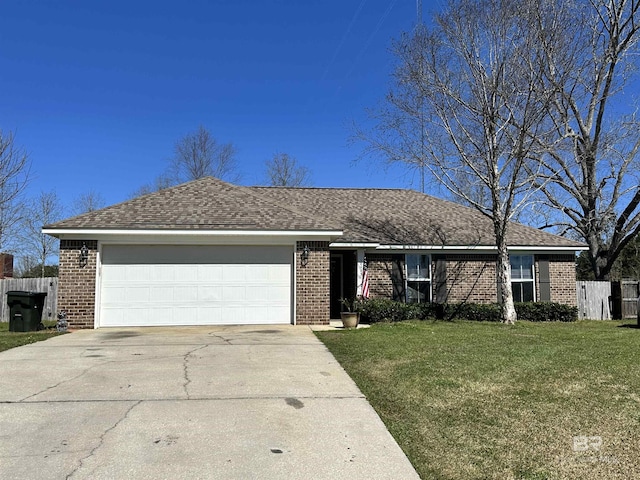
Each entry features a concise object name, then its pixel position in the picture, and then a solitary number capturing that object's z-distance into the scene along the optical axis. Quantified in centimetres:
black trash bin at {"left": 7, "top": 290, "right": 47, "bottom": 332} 1273
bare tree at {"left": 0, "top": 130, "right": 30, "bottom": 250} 2263
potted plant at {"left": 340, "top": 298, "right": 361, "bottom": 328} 1309
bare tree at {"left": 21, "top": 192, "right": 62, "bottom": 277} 3353
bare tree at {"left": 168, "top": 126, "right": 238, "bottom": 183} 3838
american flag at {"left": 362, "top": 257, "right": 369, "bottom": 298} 1537
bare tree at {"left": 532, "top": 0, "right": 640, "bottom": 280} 1418
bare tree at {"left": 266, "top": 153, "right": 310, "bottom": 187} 3825
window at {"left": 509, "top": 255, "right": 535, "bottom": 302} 1761
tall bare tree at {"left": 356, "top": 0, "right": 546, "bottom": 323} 1388
